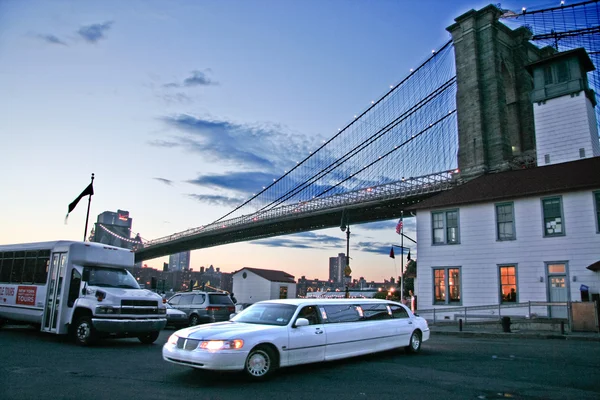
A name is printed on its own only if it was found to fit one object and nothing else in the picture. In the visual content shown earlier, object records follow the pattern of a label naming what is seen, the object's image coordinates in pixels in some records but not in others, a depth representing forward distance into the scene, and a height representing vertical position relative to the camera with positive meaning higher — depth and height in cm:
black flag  2656 +516
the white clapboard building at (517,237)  2123 +296
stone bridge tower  3678 +1676
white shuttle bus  1293 -19
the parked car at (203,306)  1983 -62
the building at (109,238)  10625 +1145
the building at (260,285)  5197 +81
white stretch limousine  798 -80
